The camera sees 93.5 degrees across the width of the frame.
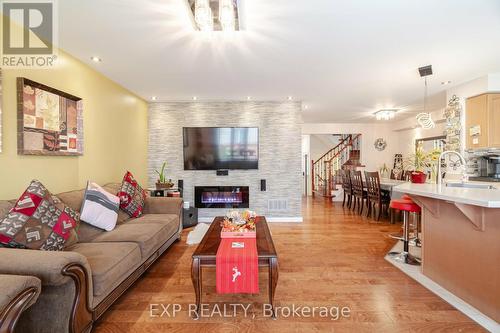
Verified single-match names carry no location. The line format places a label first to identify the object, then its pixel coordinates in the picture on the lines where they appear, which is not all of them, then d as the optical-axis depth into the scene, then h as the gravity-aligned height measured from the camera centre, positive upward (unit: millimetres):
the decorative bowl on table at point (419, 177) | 2953 -168
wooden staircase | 7746 -12
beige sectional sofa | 1364 -768
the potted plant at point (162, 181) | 4359 -346
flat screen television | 4637 +328
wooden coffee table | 1866 -786
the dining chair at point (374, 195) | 4816 -665
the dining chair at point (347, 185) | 6221 -578
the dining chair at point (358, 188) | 5468 -595
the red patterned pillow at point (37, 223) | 1631 -444
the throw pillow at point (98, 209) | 2410 -480
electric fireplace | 4727 -670
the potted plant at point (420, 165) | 2845 -16
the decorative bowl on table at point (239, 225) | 2330 -640
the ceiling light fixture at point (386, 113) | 5379 +1165
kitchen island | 1825 -698
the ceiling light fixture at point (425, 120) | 3656 +680
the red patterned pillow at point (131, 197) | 3014 -448
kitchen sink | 2828 -270
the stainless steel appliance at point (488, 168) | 3771 -68
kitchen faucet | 2554 -133
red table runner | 1854 -873
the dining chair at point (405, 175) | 5645 -291
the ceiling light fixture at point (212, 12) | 1778 +1186
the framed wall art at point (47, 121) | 2189 +453
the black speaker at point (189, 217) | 4398 -1021
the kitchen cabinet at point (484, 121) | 3469 +653
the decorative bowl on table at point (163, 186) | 4344 -416
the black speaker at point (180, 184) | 4723 -412
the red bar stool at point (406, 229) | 2817 -816
